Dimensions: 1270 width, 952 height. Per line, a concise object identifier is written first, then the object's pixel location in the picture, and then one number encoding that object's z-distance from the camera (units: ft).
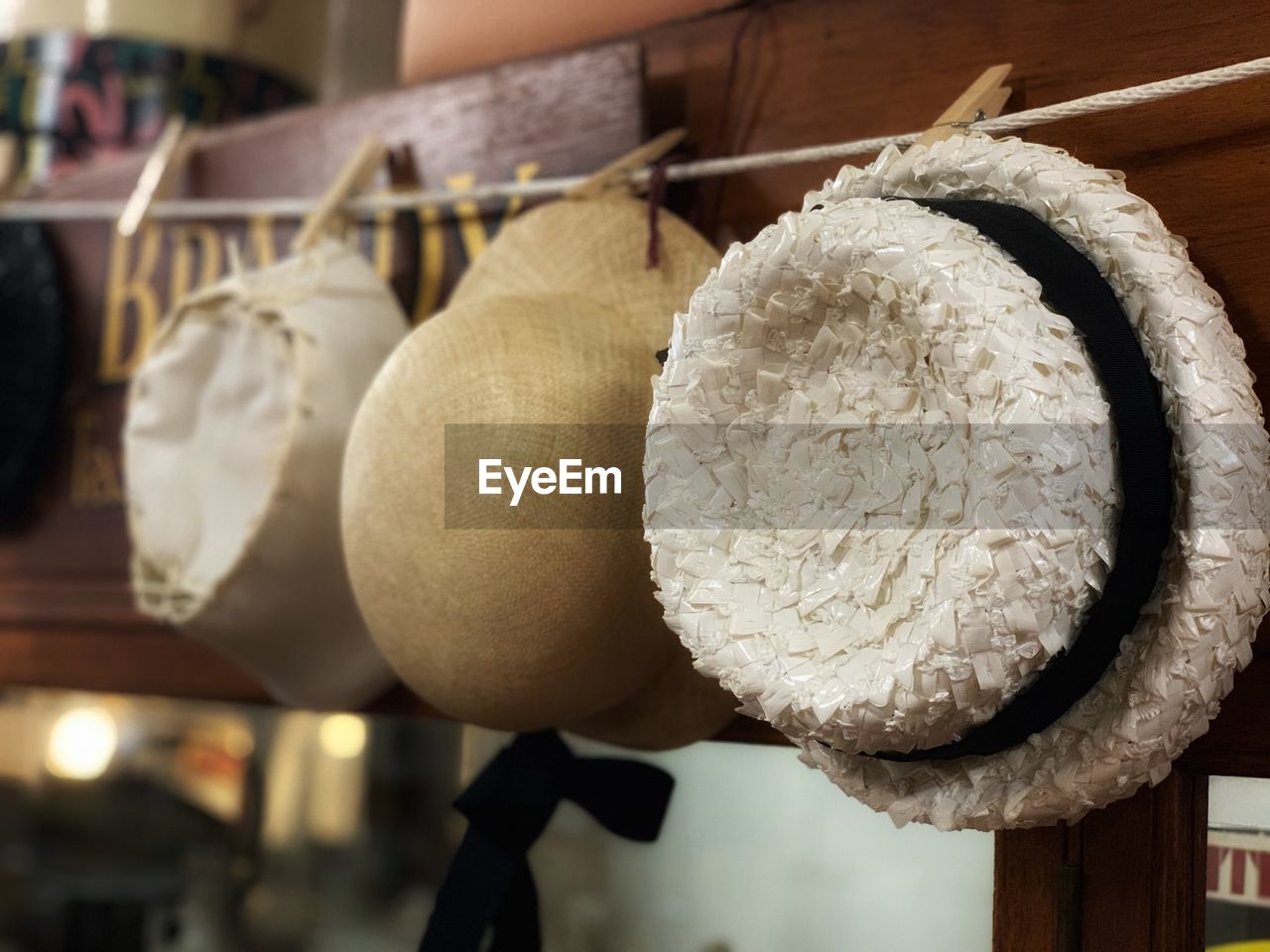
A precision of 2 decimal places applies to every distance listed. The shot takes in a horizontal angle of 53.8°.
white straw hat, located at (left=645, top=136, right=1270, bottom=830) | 1.42
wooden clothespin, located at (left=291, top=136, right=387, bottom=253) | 2.83
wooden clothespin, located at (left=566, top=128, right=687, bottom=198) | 2.40
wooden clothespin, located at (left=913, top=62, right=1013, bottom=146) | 1.82
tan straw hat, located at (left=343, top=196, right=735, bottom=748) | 2.03
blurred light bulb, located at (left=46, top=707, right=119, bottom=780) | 4.23
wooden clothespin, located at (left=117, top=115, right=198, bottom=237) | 3.25
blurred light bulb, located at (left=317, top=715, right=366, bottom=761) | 3.83
